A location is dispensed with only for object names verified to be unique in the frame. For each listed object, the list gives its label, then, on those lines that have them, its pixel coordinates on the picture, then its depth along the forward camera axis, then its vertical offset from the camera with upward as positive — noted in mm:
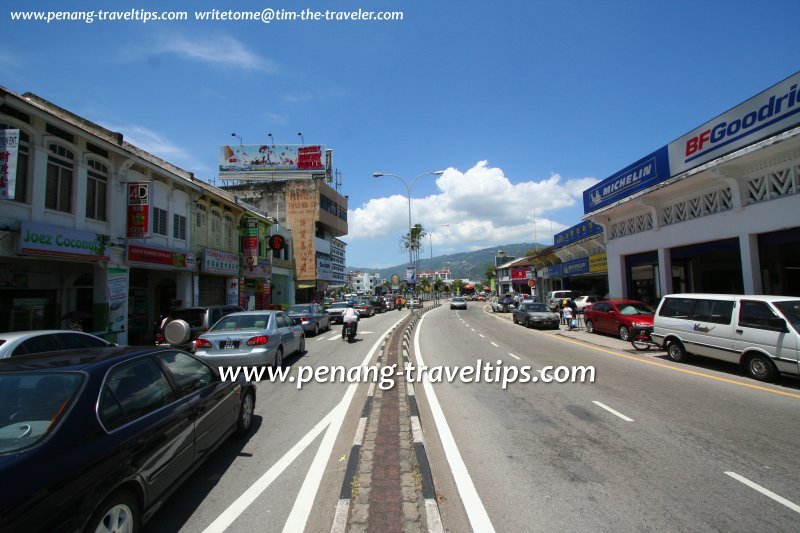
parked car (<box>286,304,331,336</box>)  19672 -1193
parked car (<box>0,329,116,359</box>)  6465 -792
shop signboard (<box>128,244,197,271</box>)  16094 +1600
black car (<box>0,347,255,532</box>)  2441 -1057
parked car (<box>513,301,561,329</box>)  22531 -1472
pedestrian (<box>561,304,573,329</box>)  21703 -1378
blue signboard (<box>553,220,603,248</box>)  29312 +4464
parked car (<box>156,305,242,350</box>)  13086 -808
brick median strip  3498 -1950
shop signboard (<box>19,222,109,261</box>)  11555 +1670
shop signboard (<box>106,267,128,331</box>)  14852 -75
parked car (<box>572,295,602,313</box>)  26741 -757
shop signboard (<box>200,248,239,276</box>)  21906 +1785
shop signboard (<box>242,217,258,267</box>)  27703 +3510
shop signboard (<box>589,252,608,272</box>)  27359 +1826
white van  8477 -1025
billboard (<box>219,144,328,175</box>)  54656 +18037
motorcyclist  16922 -1058
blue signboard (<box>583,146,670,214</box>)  18750 +5636
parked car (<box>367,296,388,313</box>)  43138 -1299
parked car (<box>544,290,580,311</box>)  32469 -624
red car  16188 -1149
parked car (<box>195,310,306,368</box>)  9320 -1121
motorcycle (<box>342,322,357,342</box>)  16906 -1624
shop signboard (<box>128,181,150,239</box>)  16062 +3357
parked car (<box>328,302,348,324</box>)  27989 -1359
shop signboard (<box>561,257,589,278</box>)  31336 +1800
